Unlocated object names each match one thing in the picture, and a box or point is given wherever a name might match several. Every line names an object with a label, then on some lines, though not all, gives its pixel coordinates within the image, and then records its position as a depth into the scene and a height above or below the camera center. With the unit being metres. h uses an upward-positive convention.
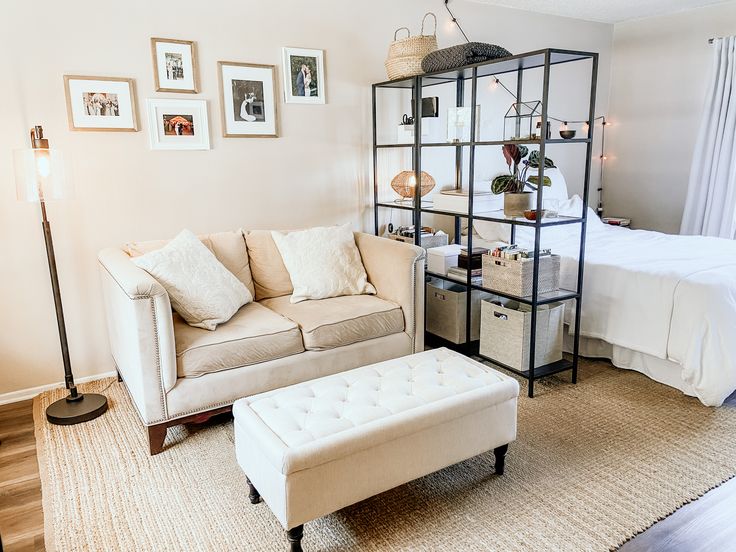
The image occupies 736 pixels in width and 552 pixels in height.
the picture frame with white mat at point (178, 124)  3.15 +0.20
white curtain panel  4.40 -0.06
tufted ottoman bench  1.74 -0.90
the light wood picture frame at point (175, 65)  3.11 +0.52
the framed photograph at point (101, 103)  2.94 +0.30
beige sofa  2.35 -0.80
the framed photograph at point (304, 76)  3.50 +0.51
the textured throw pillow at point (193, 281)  2.60 -0.57
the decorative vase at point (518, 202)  2.89 -0.25
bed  2.74 -0.80
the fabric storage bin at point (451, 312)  3.41 -0.96
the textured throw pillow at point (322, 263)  3.08 -0.59
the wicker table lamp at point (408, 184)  3.84 -0.19
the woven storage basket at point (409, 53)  3.41 +0.62
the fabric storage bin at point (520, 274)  2.87 -0.62
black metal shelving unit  2.68 -0.09
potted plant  2.88 -0.17
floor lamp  2.54 -0.14
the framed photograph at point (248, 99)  3.33 +0.35
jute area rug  1.90 -1.26
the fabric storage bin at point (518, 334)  2.96 -0.96
